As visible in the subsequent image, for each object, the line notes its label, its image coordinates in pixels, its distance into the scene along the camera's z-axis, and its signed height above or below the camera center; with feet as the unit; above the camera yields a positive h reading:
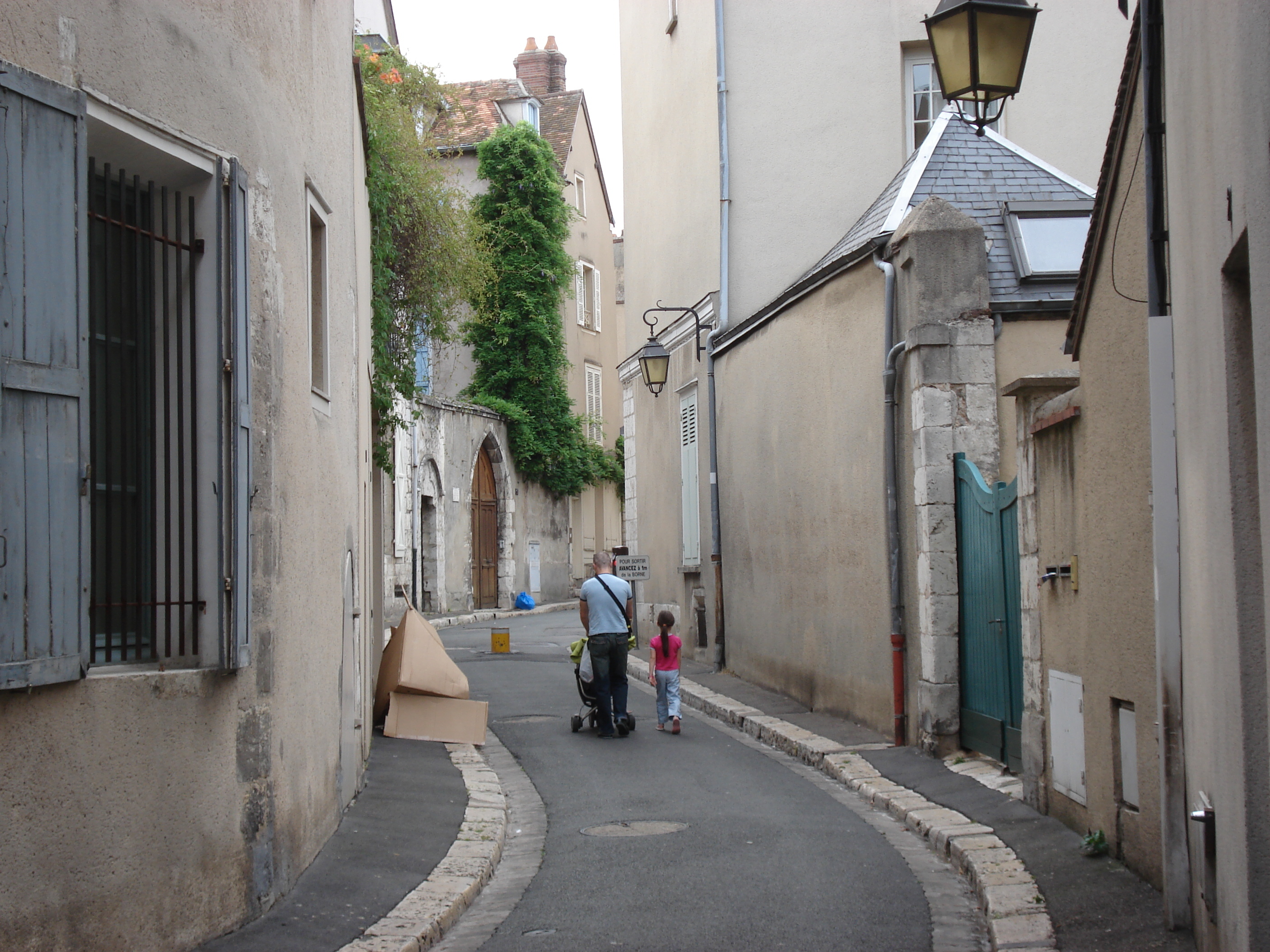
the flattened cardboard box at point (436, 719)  34.17 -4.28
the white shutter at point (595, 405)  123.65 +13.76
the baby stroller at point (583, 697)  37.19 -4.15
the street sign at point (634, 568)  57.57 -0.80
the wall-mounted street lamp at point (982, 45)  19.75 +7.44
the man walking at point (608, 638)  36.50 -2.43
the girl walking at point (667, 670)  37.63 -3.46
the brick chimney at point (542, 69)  135.54 +49.43
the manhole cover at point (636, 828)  24.68 -5.26
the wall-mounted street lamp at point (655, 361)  56.85 +8.05
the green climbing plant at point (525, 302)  104.47 +19.91
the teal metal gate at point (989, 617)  27.14 -1.63
